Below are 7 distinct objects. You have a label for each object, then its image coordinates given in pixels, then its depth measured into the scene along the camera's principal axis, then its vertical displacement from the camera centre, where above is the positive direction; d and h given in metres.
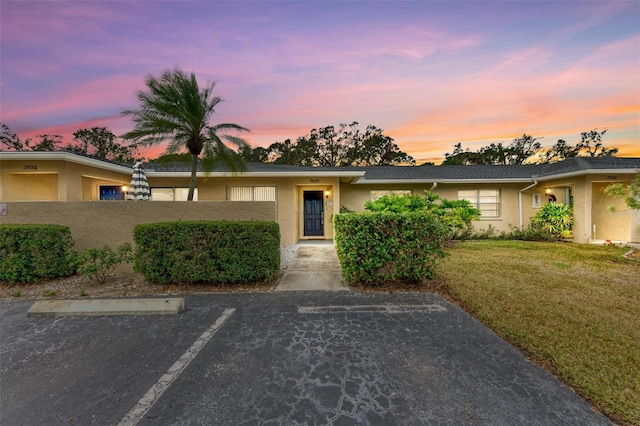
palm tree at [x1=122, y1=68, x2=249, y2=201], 7.29 +2.98
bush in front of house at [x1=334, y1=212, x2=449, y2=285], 4.70 -0.67
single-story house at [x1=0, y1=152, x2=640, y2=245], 8.54 +1.12
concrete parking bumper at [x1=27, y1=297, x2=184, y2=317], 3.67 -1.48
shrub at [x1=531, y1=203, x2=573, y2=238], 10.77 -0.47
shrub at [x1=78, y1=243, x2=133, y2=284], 4.85 -0.98
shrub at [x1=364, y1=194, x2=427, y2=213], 8.19 +0.25
